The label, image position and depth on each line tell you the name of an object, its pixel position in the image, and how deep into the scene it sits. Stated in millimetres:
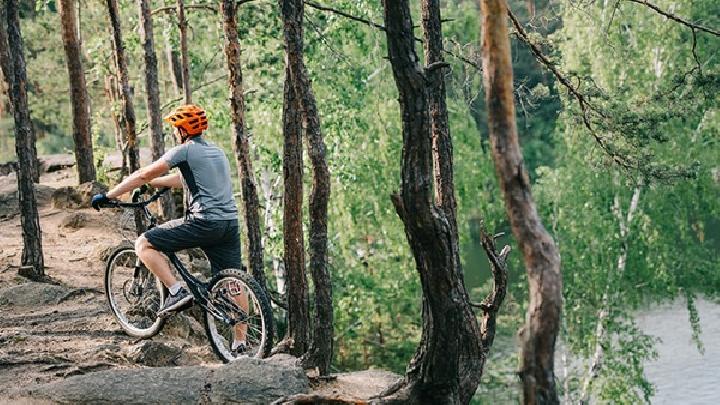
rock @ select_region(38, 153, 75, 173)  23873
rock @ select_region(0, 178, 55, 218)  17359
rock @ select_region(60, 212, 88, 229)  15234
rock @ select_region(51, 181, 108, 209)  16391
